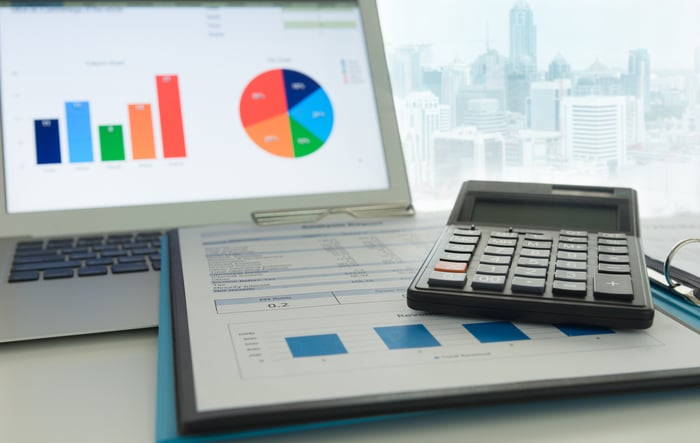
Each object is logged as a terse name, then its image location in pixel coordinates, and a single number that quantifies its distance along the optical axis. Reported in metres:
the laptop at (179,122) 0.71
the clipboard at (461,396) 0.33
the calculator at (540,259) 0.43
